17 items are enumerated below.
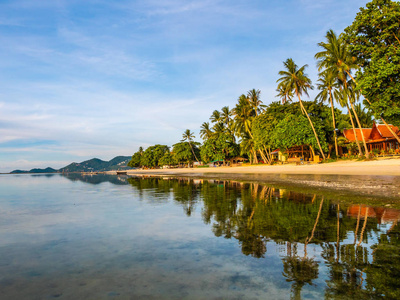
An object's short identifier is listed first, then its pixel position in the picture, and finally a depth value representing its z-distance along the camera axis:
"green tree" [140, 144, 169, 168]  119.88
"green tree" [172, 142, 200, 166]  87.12
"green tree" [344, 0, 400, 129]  18.83
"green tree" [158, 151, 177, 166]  106.88
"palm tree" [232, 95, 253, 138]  56.14
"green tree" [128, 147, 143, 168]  155.25
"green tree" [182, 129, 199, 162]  90.44
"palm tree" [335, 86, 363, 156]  33.92
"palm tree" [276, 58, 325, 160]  40.47
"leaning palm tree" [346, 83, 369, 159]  33.07
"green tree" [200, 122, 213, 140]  79.45
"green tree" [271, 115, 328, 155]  41.12
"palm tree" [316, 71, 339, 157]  36.21
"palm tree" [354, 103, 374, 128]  58.29
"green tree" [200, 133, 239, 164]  65.93
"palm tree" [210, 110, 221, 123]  73.50
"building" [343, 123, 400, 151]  40.78
